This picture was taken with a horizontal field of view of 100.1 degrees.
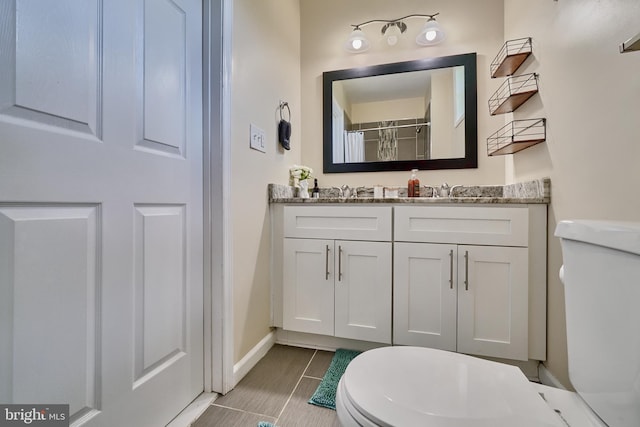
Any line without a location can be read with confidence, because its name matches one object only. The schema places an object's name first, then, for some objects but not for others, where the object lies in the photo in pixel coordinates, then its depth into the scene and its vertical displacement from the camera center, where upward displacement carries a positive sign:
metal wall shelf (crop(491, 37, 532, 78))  1.33 +0.80
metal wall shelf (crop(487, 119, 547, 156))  1.24 +0.40
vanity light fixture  1.77 +1.23
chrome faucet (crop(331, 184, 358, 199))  1.95 +0.14
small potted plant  1.85 +0.23
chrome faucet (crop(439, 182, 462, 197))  1.76 +0.14
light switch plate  1.38 +0.38
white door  0.61 +0.01
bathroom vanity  1.22 -0.30
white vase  1.87 +0.15
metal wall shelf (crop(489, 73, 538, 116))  1.30 +0.64
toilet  0.48 -0.40
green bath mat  1.11 -0.78
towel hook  1.72 +0.69
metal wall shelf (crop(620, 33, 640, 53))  0.53 +0.35
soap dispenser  1.72 +0.16
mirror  1.79 +0.68
